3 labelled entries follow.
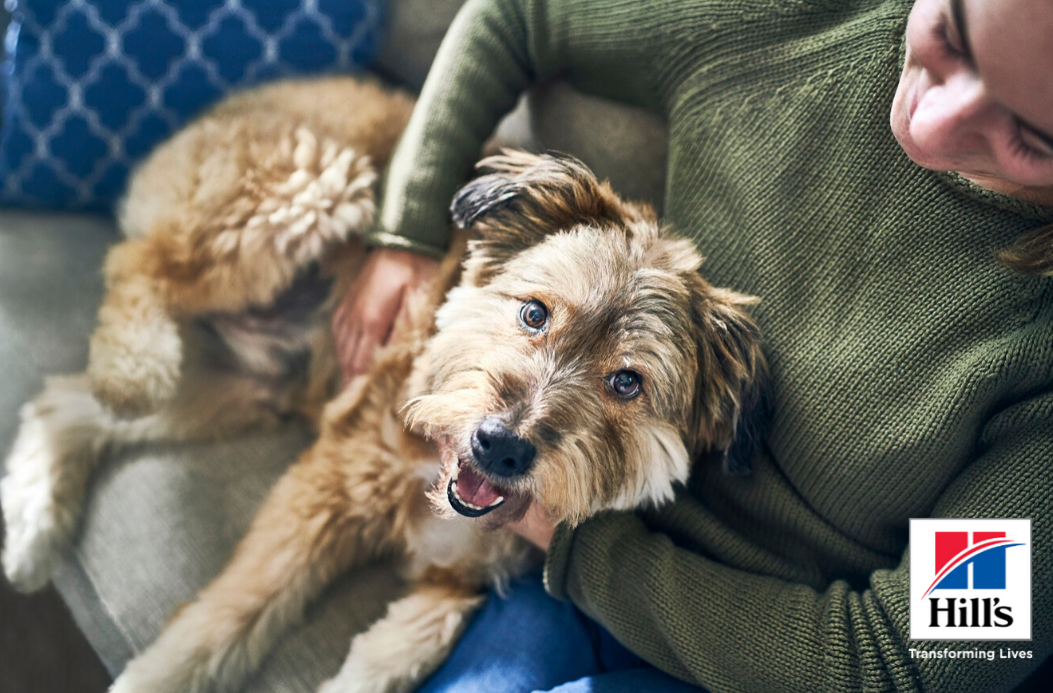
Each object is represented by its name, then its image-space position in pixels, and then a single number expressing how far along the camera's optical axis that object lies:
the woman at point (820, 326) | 0.55
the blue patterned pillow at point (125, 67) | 0.75
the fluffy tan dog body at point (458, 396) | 0.58
